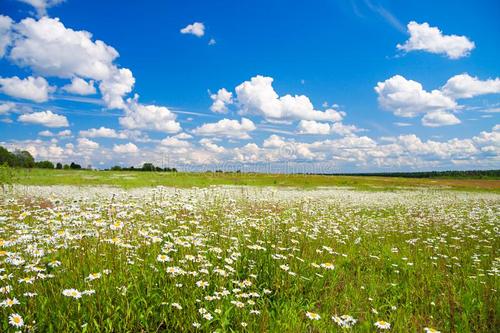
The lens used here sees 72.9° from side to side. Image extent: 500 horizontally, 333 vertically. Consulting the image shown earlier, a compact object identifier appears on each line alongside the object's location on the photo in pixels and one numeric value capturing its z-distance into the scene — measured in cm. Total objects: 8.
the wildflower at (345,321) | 424
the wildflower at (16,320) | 346
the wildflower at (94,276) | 418
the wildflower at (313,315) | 410
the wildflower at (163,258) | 446
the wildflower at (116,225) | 516
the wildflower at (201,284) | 444
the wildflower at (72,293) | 381
